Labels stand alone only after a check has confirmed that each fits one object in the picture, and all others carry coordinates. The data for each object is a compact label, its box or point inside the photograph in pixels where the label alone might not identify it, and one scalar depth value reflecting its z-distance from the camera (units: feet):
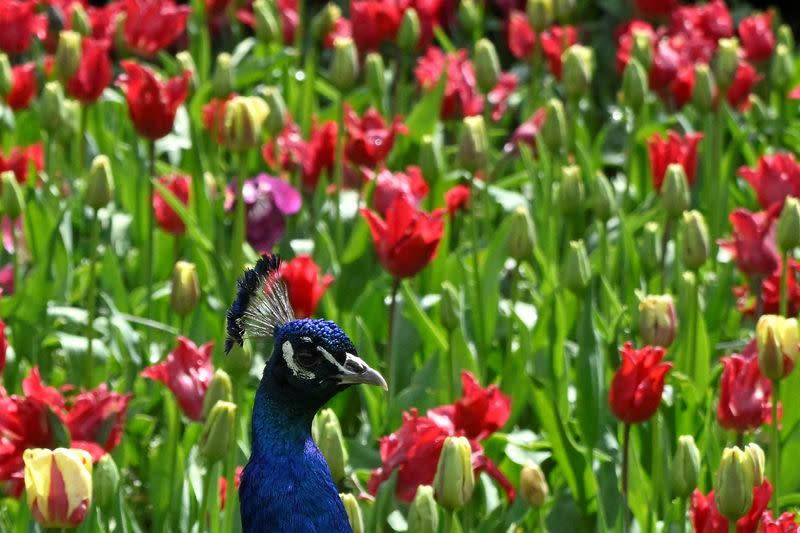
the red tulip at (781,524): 13.79
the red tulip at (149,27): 27.12
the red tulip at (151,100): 22.16
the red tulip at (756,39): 30.17
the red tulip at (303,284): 18.52
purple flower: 23.95
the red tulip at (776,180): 22.11
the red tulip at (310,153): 25.02
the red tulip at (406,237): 18.85
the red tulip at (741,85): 28.25
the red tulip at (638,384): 15.98
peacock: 13.52
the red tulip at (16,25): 27.20
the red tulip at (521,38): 31.81
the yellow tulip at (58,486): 13.56
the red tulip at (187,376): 16.71
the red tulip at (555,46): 29.84
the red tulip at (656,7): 34.37
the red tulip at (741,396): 16.46
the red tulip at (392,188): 22.11
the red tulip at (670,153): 23.53
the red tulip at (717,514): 14.44
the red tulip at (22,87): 25.96
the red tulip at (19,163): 23.76
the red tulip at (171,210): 22.88
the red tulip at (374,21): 29.43
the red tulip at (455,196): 23.71
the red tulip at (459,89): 27.66
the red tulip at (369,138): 24.61
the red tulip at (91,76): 23.77
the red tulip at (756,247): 20.27
